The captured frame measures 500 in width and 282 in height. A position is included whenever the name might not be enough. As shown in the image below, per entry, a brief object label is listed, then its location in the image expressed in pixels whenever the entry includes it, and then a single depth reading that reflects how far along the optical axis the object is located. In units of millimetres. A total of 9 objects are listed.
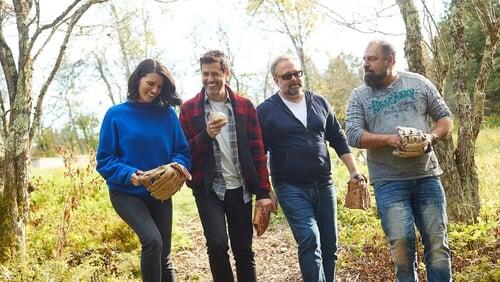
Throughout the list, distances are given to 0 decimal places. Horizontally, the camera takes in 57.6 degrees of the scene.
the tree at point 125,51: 22016
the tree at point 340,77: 28344
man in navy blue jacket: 3656
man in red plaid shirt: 3539
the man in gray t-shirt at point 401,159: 3303
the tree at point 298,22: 20203
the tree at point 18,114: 4801
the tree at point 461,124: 5047
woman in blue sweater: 3262
